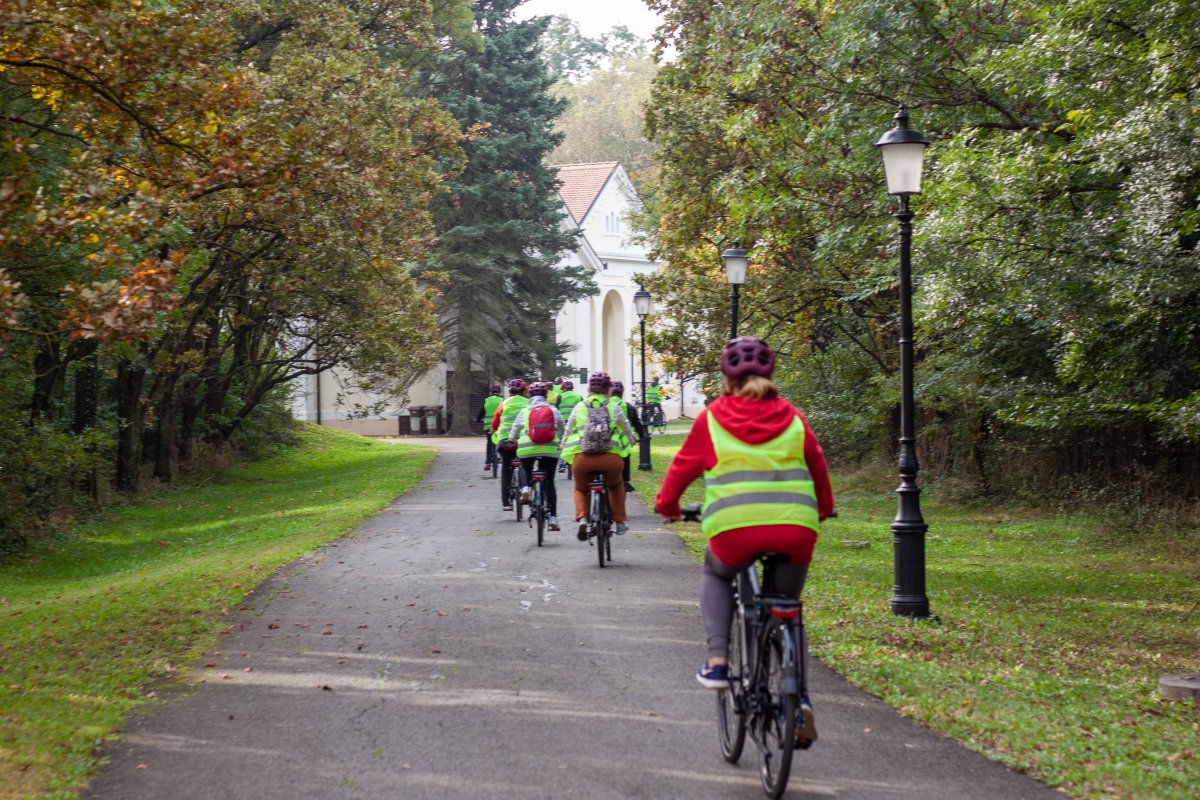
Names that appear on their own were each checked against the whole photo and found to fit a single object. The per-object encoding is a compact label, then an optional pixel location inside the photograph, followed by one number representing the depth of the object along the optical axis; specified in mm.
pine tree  51781
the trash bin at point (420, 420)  57094
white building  68062
